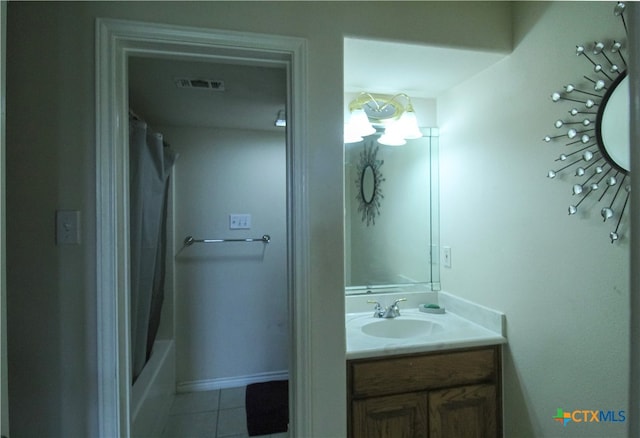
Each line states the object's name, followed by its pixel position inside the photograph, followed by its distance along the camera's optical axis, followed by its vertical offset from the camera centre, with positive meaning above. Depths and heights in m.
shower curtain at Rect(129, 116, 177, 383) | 1.72 -0.08
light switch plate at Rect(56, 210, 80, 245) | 1.08 -0.03
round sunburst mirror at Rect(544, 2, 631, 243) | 0.96 +0.27
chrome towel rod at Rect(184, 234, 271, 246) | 2.40 -0.18
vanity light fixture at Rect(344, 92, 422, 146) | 1.74 +0.55
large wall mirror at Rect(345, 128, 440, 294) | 1.88 +0.02
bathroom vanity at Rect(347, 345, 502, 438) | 1.32 -0.77
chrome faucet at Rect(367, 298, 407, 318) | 1.72 -0.52
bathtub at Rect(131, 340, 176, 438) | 1.66 -1.03
